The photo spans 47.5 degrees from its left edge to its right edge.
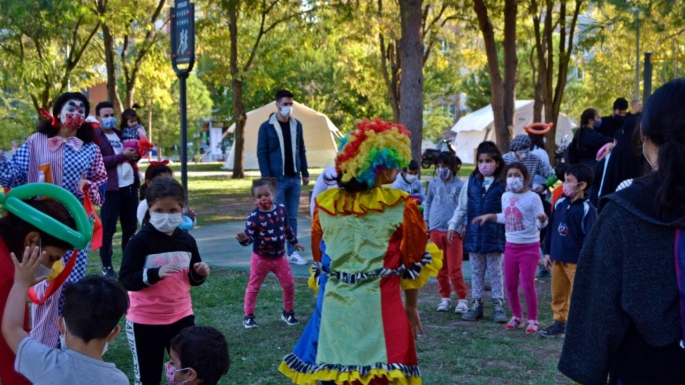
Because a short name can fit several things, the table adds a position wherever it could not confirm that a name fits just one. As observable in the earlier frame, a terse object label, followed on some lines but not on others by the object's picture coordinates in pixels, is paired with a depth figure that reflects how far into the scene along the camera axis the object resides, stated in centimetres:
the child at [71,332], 255
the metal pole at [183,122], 978
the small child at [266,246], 682
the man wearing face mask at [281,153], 1016
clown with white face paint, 545
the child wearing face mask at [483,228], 720
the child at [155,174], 544
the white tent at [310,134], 3475
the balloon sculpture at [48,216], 258
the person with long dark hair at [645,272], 233
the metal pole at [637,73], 2228
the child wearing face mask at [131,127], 947
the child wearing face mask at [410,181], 830
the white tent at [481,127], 4365
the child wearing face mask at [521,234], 674
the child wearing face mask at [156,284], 436
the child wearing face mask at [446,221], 756
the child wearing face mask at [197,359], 335
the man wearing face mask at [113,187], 859
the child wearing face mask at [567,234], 646
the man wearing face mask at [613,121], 1027
